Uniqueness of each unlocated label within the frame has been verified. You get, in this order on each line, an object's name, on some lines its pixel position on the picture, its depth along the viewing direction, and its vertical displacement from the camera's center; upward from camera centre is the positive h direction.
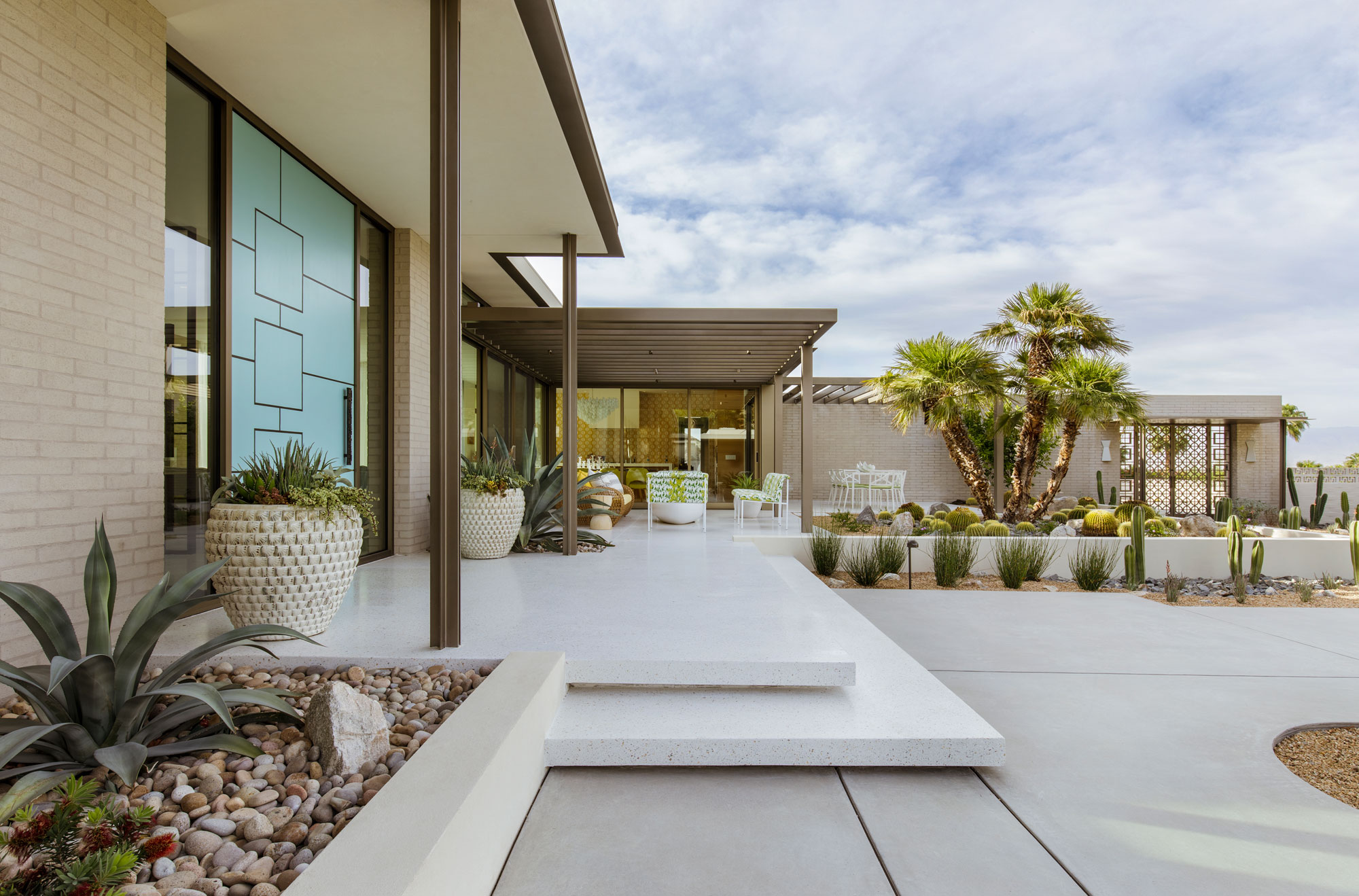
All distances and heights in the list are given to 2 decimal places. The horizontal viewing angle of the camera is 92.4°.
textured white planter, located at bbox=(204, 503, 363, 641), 2.79 -0.48
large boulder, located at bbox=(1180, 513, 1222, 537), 8.59 -0.95
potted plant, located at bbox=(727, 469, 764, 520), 10.31 -0.82
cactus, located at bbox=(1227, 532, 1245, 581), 6.58 -0.98
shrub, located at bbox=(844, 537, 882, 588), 6.17 -1.08
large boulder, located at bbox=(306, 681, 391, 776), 1.81 -0.80
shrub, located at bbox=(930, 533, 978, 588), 6.30 -1.03
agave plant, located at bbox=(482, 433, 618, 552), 5.80 -0.43
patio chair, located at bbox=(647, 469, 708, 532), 8.23 -0.51
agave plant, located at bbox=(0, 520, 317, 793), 1.61 -0.63
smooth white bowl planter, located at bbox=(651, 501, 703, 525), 8.33 -0.75
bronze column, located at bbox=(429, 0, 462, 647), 2.72 +0.56
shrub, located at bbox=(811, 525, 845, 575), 6.57 -0.99
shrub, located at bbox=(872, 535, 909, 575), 6.37 -0.98
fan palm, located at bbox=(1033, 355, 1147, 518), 9.66 +0.93
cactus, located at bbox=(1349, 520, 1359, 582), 6.68 -0.94
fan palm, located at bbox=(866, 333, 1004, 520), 10.05 +1.06
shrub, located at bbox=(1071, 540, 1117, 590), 6.27 -1.12
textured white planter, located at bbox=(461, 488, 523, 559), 5.20 -0.57
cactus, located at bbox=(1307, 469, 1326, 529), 12.84 -1.10
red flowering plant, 1.12 -0.73
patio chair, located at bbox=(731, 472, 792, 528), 8.51 -0.53
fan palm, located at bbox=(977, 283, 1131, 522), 10.38 +1.91
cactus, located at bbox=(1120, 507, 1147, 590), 6.39 -0.99
